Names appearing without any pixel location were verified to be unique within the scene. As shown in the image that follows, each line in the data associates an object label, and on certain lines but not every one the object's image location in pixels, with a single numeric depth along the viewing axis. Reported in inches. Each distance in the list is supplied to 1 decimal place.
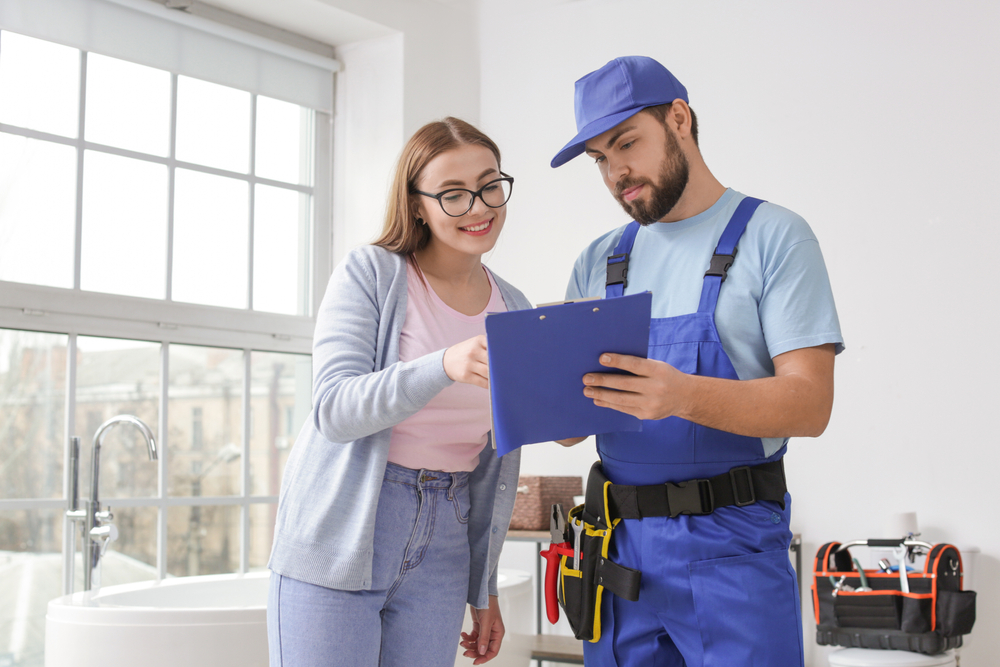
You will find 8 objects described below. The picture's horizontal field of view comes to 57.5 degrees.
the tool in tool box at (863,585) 106.9
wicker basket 128.7
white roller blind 117.3
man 48.8
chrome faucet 99.1
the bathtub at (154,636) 80.7
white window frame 113.2
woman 49.3
